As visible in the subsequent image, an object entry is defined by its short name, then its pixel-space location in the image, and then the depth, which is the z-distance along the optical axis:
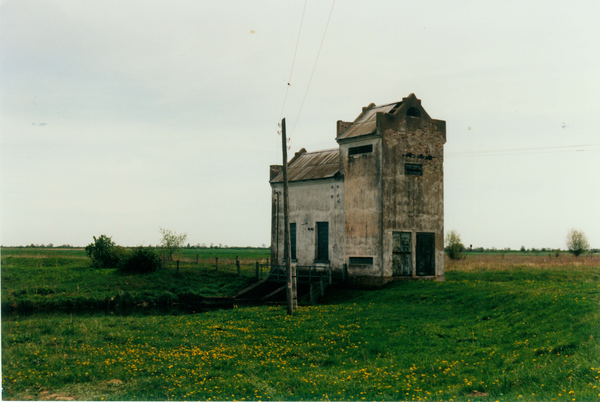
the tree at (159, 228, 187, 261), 55.97
